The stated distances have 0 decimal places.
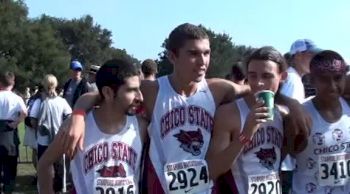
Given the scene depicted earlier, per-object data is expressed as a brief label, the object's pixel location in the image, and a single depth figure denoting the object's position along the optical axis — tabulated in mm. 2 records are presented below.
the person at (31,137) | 10742
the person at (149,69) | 8586
